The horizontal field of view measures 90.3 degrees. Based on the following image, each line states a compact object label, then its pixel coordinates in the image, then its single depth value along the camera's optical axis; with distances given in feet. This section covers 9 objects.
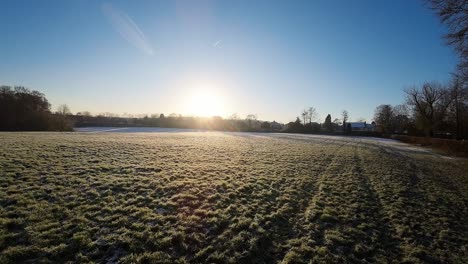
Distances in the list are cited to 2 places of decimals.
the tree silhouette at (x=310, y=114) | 366.63
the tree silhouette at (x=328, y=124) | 321.32
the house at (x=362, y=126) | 363.87
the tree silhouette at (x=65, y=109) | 354.43
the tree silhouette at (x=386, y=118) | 284.98
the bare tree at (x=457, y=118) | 157.38
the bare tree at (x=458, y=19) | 41.24
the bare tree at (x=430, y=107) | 180.96
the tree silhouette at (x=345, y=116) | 364.01
